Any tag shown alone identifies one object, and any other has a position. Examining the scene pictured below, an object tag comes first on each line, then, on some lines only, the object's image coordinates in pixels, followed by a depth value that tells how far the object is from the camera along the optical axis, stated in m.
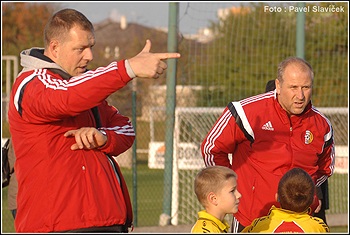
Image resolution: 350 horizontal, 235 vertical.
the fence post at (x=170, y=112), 23.91
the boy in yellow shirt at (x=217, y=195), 11.05
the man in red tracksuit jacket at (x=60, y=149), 9.82
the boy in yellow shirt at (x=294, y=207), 11.75
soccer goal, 26.56
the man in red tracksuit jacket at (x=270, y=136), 13.64
